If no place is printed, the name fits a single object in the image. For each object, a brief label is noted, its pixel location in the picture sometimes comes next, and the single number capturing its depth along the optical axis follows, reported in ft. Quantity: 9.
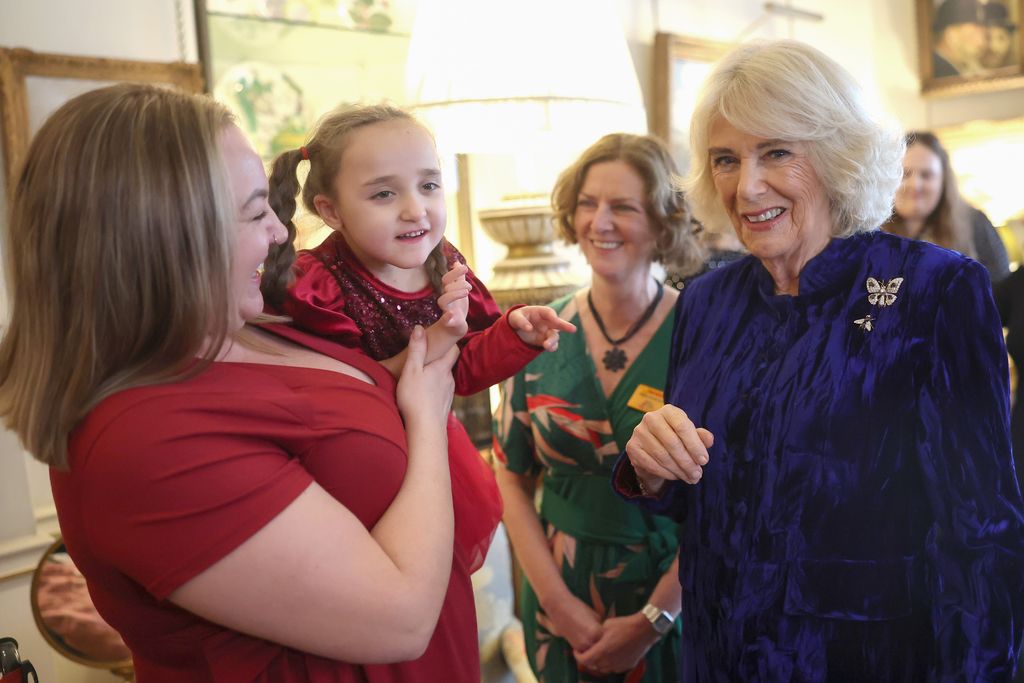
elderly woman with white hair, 4.09
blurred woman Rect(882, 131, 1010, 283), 11.16
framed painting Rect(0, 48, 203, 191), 6.91
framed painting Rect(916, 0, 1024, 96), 15.44
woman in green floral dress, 6.27
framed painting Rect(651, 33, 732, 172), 12.46
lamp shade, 7.02
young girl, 4.34
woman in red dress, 2.93
